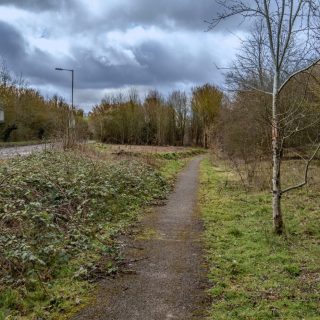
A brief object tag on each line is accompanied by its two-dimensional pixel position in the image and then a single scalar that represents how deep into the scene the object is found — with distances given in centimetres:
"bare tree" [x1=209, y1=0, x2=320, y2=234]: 726
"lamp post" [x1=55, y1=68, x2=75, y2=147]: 1810
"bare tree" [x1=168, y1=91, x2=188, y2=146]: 5046
